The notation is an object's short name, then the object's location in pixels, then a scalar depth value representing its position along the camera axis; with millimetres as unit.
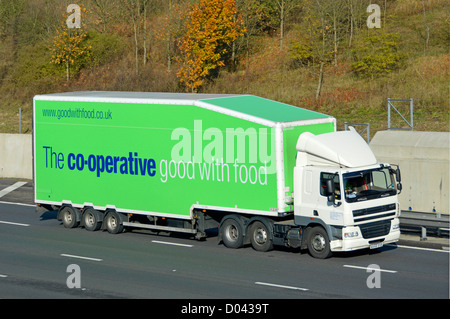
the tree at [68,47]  58406
